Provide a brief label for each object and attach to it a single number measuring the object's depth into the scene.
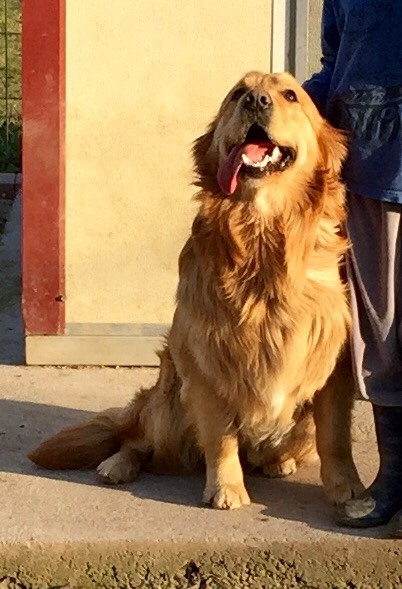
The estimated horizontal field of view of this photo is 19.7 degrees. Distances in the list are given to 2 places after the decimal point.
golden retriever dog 3.54
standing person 3.37
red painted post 5.03
